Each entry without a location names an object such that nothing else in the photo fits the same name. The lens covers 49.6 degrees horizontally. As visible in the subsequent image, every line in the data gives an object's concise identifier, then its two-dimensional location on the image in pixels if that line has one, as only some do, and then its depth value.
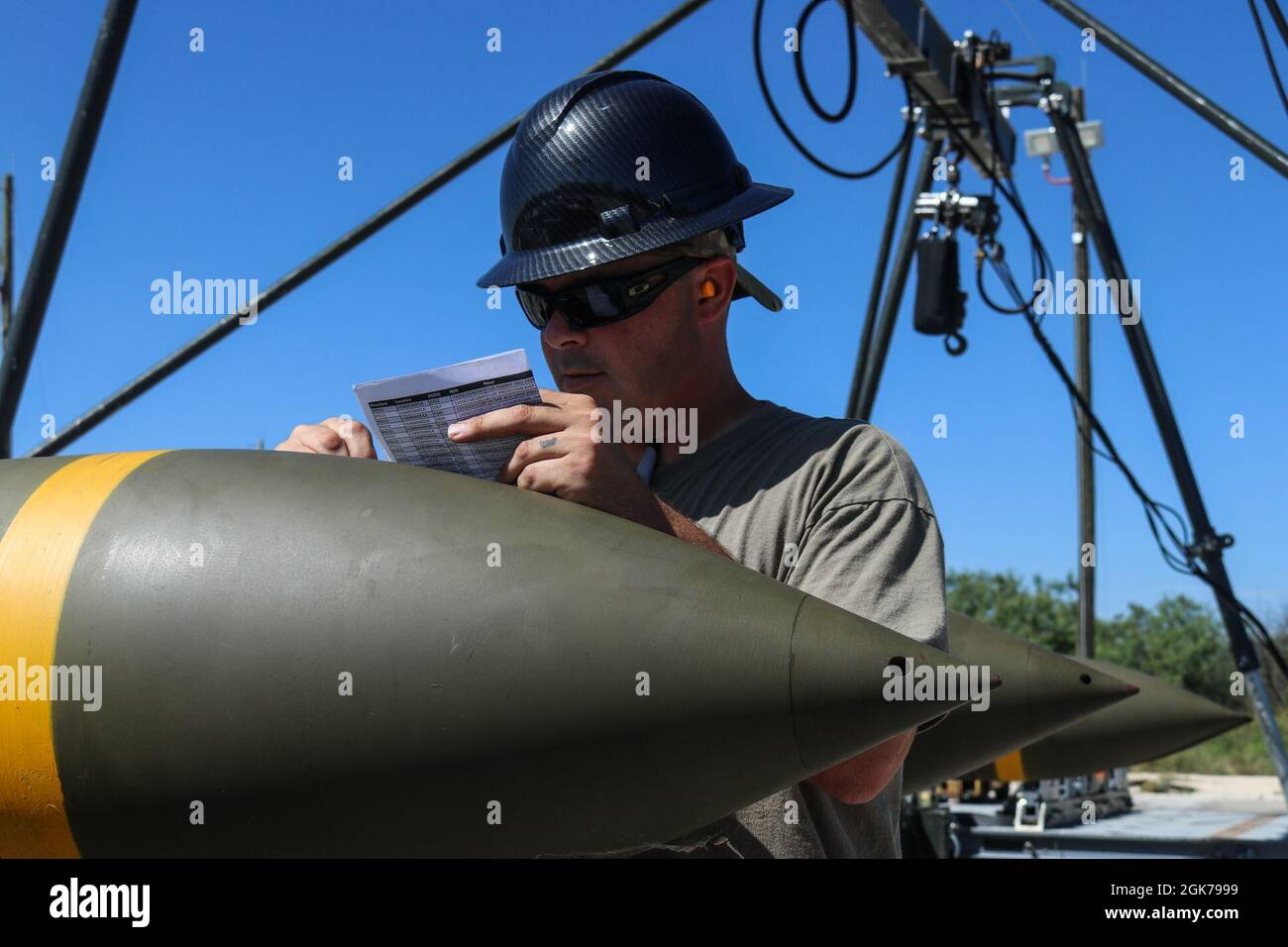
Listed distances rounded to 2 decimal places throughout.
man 1.84
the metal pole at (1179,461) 7.18
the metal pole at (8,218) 14.33
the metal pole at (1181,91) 5.50
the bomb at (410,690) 1.45
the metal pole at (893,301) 7.71
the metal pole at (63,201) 3.61
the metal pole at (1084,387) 9.48
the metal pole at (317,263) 4.68
